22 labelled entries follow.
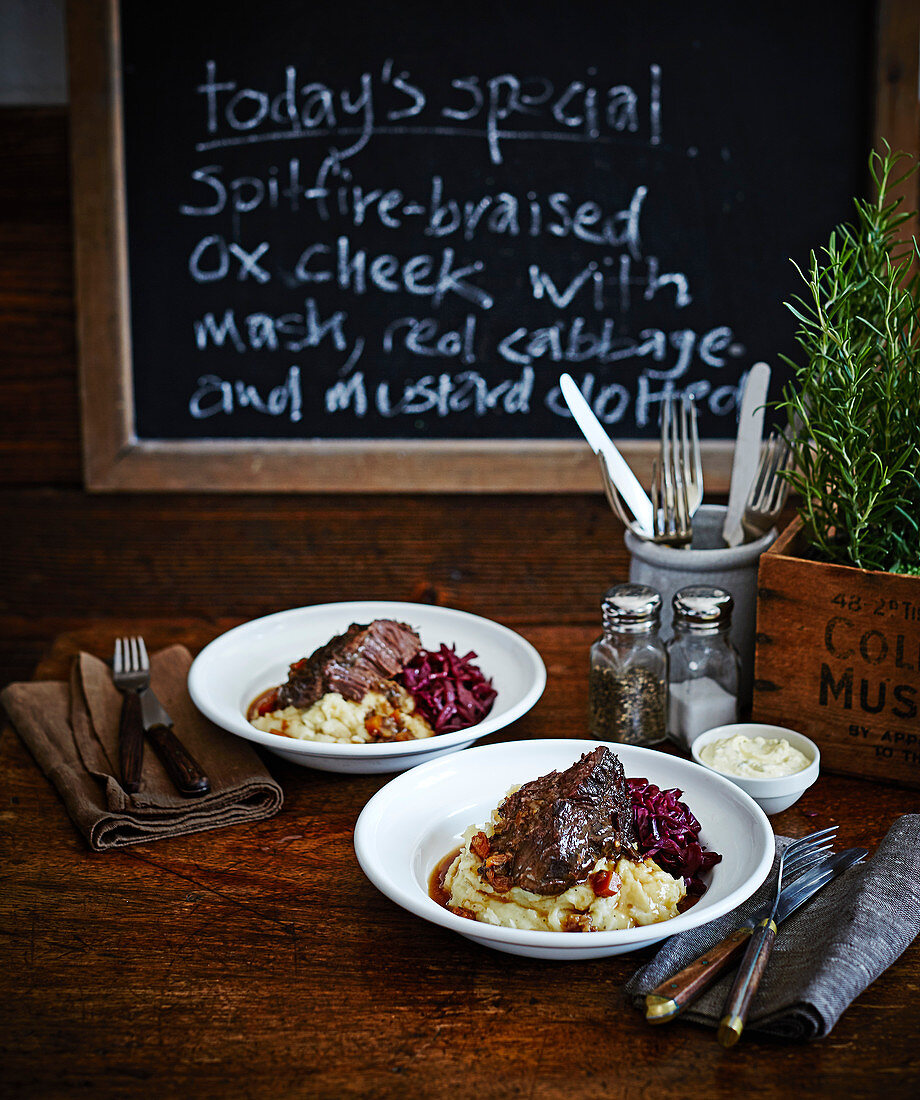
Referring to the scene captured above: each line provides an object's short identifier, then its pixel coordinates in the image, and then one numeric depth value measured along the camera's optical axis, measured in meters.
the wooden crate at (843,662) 1.18
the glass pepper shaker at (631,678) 1.26
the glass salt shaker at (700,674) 1.25
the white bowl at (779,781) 1.12
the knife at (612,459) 1.30
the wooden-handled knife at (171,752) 1.19
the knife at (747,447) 1.35
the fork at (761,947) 0.81
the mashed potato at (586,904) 0.90
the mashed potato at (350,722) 1.26
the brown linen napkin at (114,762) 1.14
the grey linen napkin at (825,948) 0.82
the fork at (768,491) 1.37
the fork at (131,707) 1.22
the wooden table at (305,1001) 0.79
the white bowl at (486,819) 0.84
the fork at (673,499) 1.41
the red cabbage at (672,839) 0.97
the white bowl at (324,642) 1.20
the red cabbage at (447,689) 1.30
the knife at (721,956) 0.83
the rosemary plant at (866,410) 1.17
